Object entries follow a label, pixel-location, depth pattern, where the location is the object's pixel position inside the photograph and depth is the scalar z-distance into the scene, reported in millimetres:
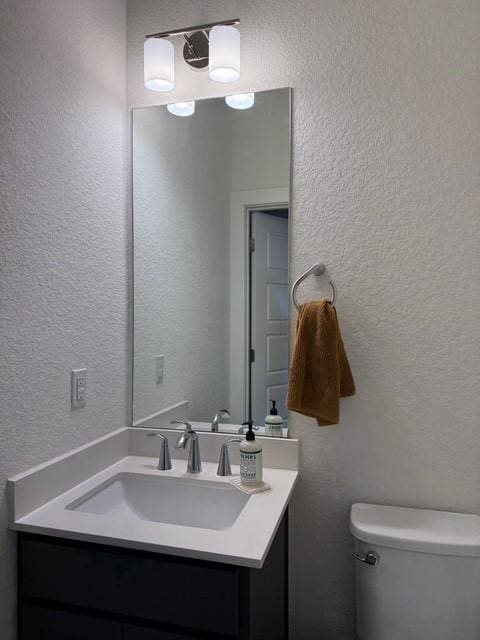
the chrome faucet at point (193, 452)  1470
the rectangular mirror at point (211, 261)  1548
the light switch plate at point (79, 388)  1365
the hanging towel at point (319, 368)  1373
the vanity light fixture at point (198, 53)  1458
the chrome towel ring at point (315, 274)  1480
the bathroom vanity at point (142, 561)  1021
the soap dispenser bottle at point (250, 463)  1337
